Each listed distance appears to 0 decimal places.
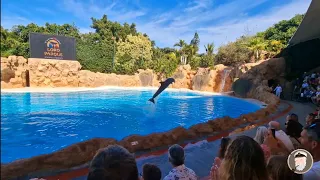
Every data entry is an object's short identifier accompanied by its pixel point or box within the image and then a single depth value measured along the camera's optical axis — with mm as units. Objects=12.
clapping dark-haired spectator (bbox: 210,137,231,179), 1670
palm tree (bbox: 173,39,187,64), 22781
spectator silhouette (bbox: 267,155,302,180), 947
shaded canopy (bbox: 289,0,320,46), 8262
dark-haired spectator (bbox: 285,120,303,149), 2455
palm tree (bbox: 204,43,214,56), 22264
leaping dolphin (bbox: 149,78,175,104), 6986
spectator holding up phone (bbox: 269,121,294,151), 2031
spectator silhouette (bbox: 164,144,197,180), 1489
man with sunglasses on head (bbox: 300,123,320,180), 1403
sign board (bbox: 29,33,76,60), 14699
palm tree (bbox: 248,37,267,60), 17545
